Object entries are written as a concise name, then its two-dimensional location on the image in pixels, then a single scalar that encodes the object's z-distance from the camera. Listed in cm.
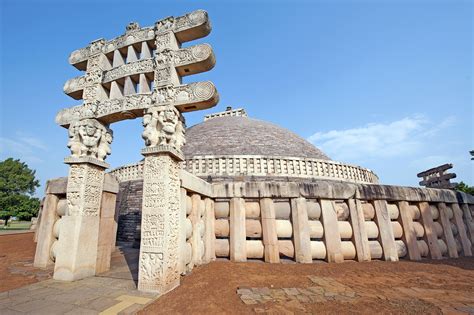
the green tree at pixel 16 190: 2725
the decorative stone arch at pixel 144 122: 421
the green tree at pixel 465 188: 2524
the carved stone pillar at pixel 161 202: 395
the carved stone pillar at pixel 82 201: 489
